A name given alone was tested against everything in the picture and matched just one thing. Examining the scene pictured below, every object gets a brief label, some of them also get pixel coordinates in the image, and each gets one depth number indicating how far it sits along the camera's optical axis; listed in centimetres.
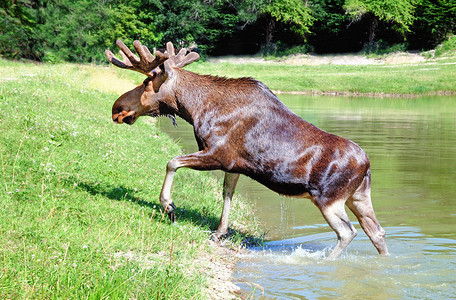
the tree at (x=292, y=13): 6369
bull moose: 729
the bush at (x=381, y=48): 6156
